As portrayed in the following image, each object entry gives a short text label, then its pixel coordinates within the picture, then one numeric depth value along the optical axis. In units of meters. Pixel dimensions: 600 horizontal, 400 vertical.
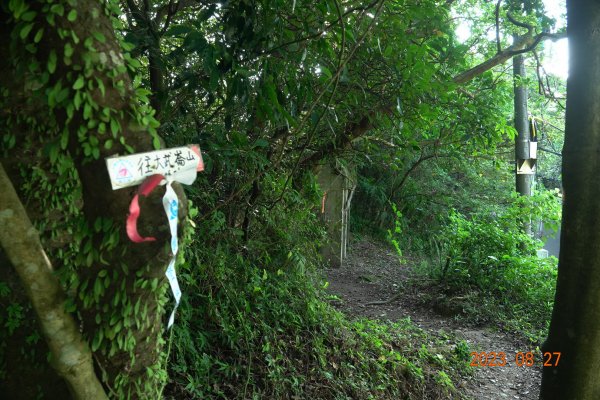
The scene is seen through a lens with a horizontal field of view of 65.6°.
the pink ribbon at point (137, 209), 1.34
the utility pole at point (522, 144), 8.10
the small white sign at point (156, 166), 1.32
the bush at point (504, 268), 6.18
